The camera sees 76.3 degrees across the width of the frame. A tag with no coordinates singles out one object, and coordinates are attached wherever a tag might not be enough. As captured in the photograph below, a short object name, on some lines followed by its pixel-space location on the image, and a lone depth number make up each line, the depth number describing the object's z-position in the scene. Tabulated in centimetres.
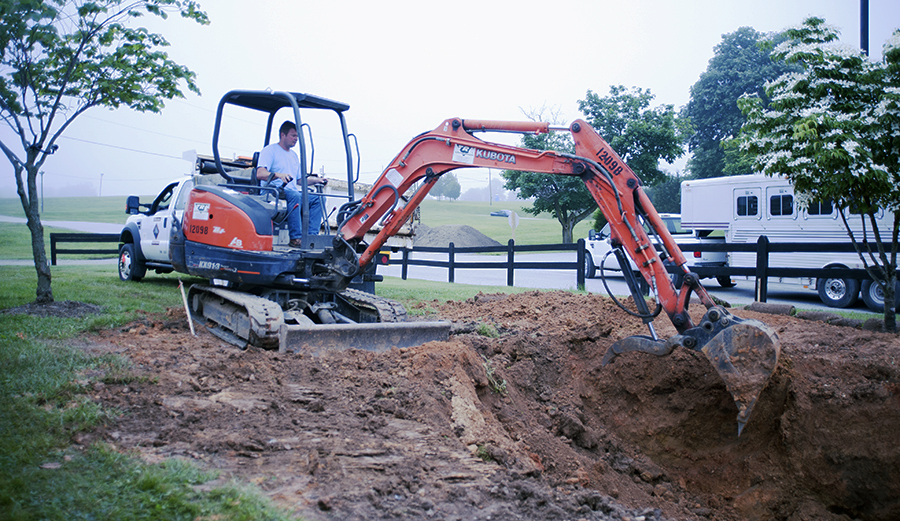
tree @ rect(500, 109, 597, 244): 3067
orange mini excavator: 470
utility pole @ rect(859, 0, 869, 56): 991
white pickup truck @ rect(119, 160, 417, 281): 1045
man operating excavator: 641
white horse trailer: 1159
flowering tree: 601
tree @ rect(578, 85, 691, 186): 2873
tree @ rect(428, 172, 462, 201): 10616
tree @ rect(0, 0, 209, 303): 696
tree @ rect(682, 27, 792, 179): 3862
